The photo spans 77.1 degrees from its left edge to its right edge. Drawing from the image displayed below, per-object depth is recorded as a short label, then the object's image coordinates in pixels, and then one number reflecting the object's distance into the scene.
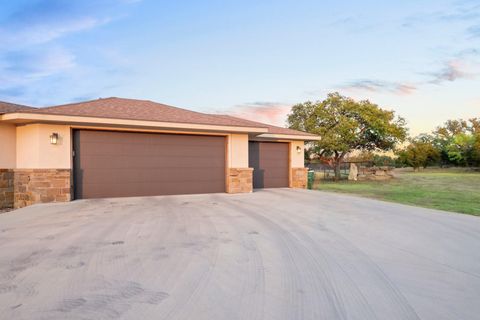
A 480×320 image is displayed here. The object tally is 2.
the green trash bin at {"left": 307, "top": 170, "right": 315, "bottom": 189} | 15.84
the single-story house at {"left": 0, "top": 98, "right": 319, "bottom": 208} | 9.11
